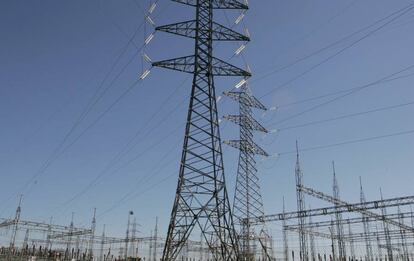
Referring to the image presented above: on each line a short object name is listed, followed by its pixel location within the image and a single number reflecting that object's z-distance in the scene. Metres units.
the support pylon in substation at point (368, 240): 51.84
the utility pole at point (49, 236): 53.04
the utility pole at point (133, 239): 67.00
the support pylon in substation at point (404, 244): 49.17
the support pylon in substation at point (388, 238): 46.62
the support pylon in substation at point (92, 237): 55.38
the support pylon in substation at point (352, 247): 58.63
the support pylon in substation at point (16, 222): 47.47
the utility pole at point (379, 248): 54.12
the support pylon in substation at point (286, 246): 55.43
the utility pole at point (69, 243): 66.50
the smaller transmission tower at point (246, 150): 30.50
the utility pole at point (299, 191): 37.69
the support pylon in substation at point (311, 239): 50.53
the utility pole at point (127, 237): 59.97
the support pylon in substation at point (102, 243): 66.21
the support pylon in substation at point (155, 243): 64.44
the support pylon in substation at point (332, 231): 43.18
